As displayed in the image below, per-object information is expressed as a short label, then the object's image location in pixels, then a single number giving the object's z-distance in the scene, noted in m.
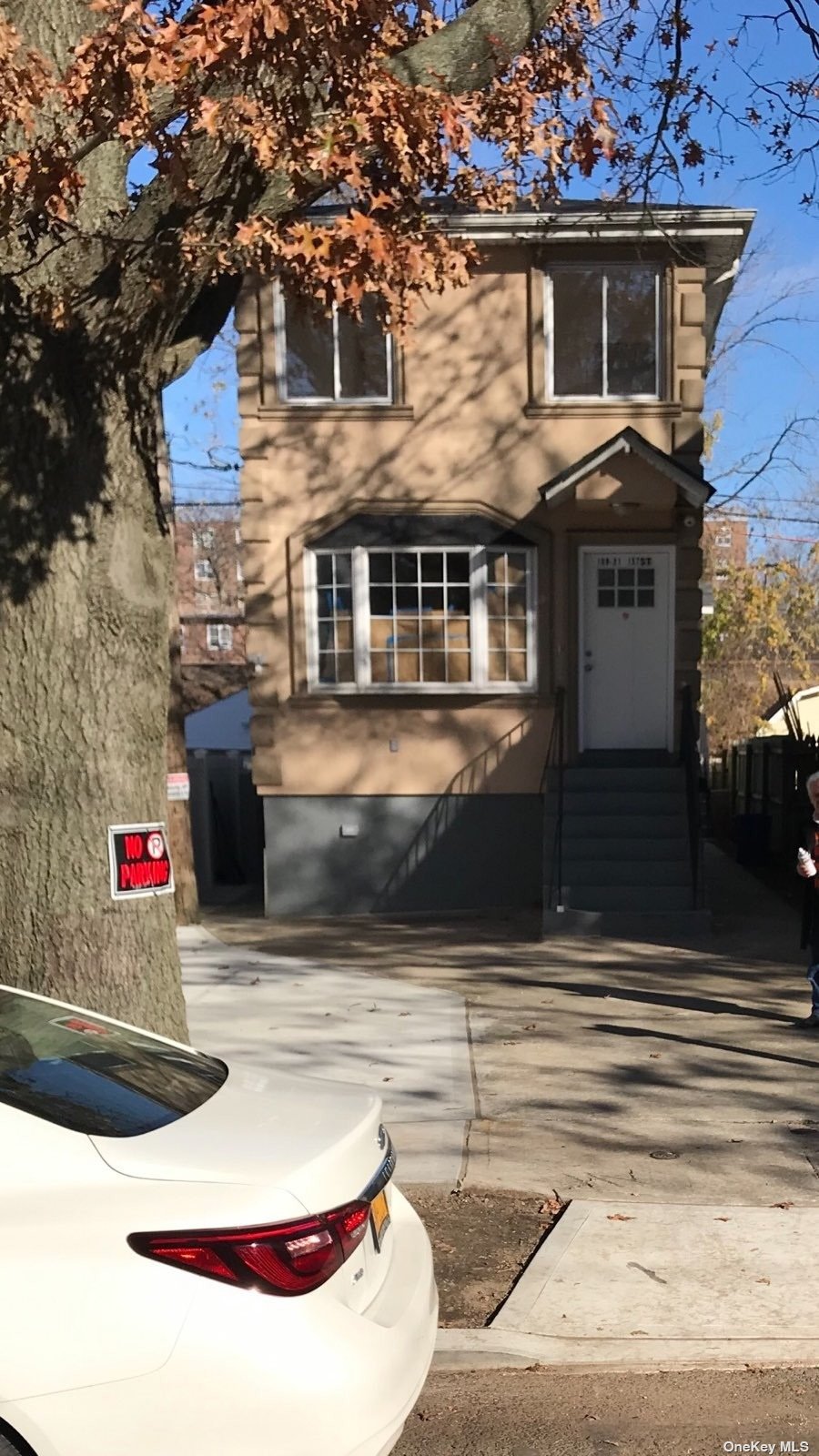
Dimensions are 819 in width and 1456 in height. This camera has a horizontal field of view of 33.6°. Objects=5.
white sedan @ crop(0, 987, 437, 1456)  2.78
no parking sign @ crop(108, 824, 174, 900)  5.82
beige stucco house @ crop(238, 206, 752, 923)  15.35
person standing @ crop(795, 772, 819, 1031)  8.70
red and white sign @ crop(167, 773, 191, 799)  13.90
